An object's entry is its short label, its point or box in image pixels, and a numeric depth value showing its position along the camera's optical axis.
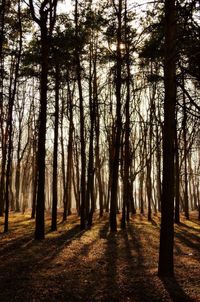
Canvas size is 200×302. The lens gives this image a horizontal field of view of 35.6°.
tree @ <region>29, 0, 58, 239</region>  11.52
